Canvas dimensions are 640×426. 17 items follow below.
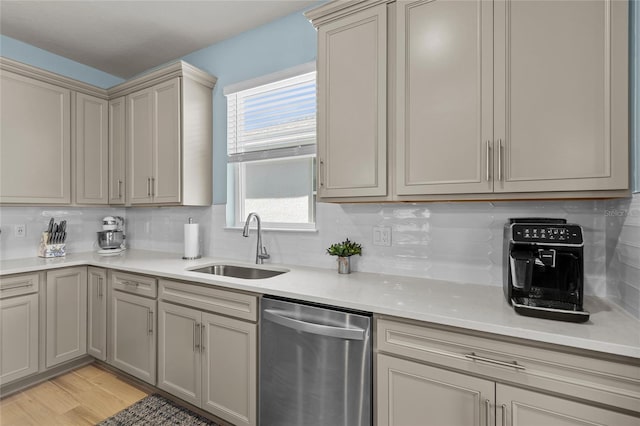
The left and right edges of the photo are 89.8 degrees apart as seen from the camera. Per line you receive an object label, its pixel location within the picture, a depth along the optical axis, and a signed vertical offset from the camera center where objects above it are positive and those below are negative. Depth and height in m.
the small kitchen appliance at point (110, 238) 3.08 -0.25
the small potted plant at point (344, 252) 2.04 -0.26
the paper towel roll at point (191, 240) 2.68 -0.24
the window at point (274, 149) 2.40 +0.50
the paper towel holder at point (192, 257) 2.70 -0.39
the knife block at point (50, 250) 2.79 -0.33
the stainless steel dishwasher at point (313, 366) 1.44 -0.75
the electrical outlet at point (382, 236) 2.02 -0.15
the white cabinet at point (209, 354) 1.80 -0.87
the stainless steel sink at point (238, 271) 2.34 -0.45
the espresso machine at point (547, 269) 1.21 -0.23
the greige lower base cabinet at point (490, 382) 1.03 -0.62
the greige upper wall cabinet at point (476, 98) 1.26 +0.52
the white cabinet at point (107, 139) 2.57 +0.63
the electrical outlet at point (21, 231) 2.78 -0.17
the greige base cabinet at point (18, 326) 2.26 -0.83
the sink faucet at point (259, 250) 2.37 -0.29
